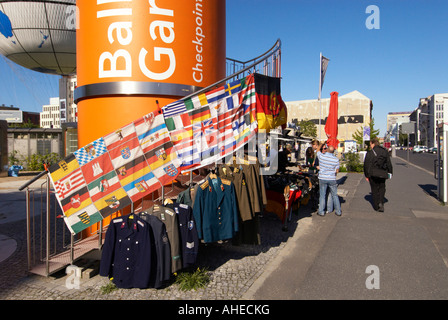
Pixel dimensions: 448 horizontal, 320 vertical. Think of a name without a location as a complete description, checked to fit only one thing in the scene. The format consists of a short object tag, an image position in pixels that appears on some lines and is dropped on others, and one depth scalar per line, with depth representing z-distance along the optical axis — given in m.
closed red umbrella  10.78
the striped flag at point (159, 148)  4.26
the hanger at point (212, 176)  4.24
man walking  7.82
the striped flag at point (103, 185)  3.94
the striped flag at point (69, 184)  3.80
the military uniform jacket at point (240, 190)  4.43
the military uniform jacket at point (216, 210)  4.00
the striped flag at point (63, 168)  3.81
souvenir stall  3.60
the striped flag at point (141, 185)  4.11
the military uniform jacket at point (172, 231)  3.68
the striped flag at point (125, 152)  4.10
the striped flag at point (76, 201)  3.82
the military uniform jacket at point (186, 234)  3.79
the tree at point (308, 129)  57.84
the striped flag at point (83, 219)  3.82
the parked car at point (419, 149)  66.88
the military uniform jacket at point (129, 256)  3.52
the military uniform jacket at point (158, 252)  3.58
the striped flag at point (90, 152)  3.94
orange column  4.88
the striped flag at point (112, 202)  3.96
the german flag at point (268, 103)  5.13
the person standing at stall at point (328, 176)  7.38
